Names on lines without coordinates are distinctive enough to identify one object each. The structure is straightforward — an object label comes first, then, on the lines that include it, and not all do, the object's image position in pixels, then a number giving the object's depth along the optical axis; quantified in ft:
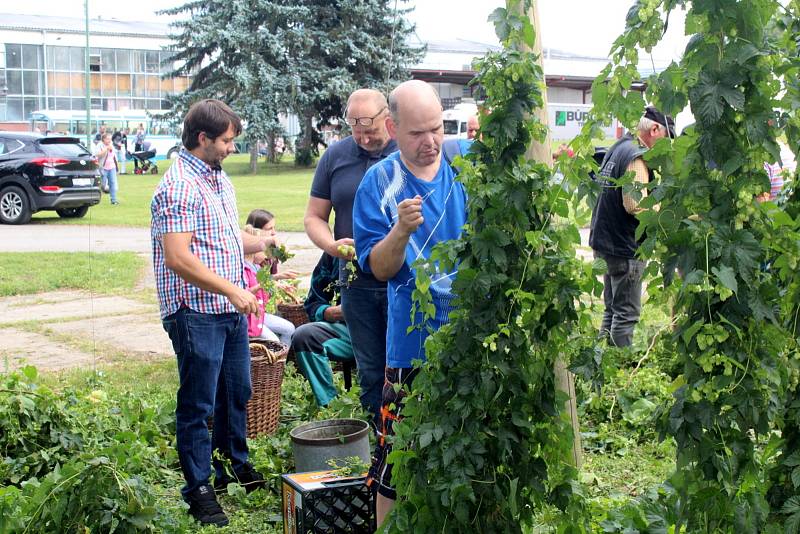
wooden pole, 11.05
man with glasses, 14.56
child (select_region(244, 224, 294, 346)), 19.52
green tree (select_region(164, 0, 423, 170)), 99.55
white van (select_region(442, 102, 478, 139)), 72.72
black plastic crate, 11.42
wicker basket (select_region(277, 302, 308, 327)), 22.61
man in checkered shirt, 12.86
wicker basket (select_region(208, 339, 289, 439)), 17.30
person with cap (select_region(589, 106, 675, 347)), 19.44
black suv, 54.80
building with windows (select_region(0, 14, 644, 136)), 79.66
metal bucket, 13.42
